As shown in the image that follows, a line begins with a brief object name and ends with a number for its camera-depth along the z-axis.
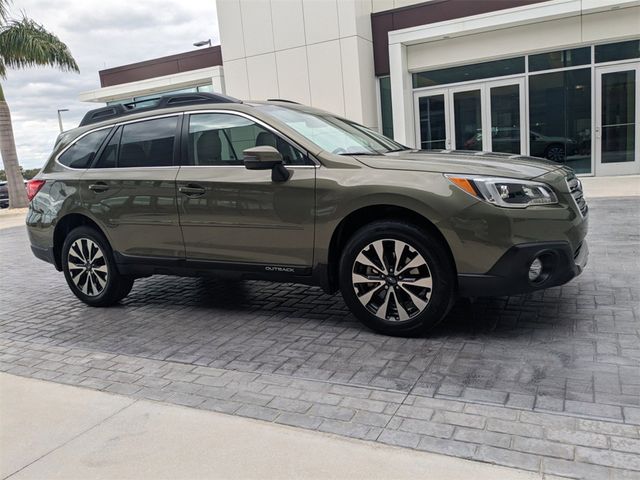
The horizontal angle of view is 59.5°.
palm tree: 19.33
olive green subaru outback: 3.80
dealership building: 13.56
